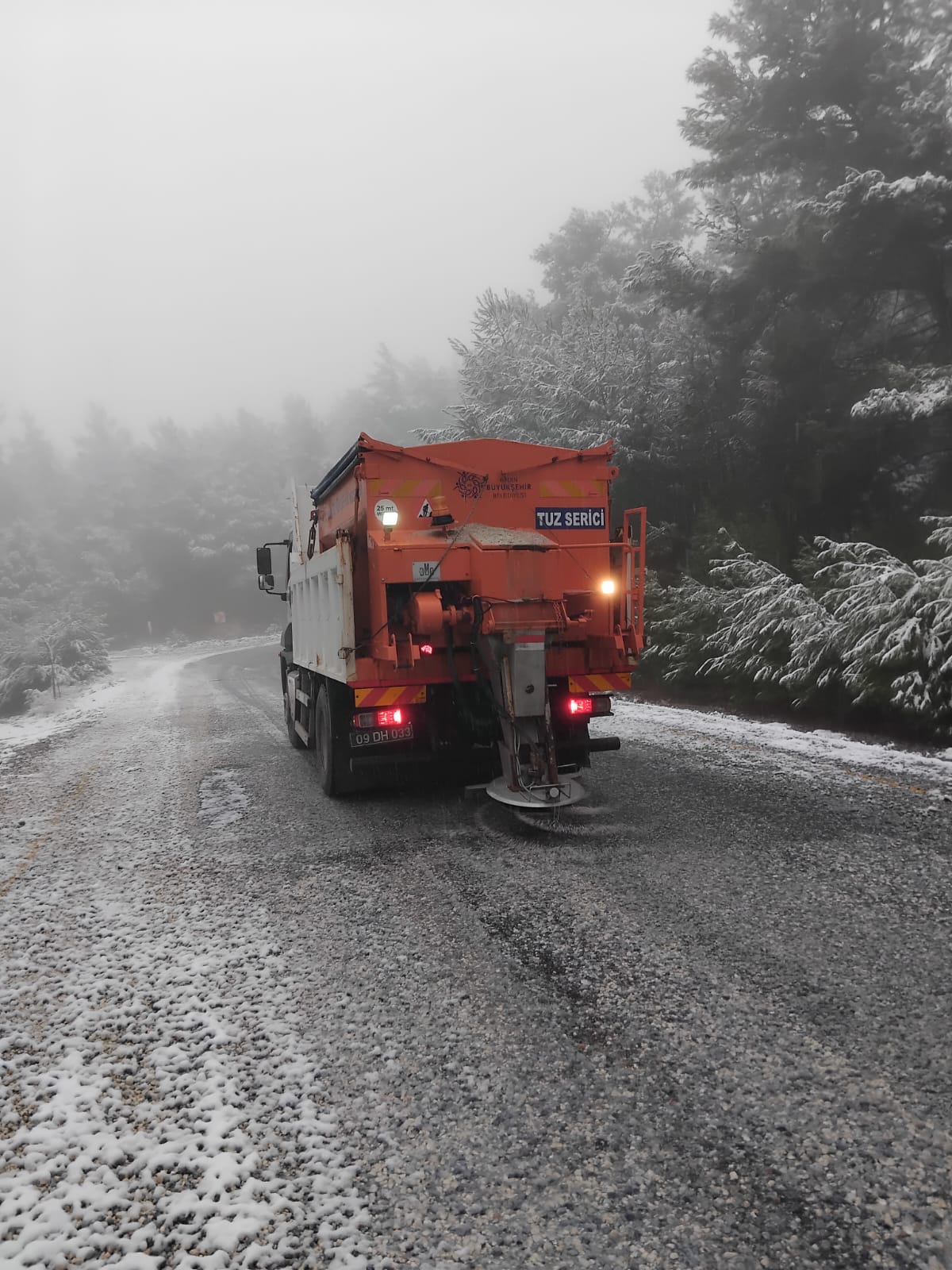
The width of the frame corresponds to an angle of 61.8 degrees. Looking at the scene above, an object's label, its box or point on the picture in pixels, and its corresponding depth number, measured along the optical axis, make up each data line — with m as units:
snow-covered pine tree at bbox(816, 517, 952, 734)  7.82
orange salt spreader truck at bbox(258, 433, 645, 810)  5.71
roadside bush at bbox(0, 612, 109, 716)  22.25
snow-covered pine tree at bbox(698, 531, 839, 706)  9.40
